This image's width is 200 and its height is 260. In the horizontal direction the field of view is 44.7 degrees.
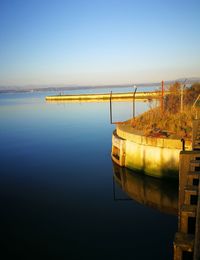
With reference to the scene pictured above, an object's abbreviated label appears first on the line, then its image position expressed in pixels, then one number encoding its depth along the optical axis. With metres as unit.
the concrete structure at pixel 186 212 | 3.34
